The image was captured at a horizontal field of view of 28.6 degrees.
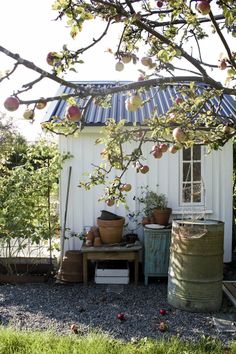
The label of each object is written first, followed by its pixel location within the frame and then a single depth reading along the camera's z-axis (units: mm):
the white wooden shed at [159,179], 7672
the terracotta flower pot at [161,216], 7344
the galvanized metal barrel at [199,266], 5719
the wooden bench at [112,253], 6973
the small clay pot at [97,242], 7062
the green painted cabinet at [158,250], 6938
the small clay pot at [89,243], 7087
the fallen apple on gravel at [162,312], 5589
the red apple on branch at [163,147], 3838
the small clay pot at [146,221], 7343
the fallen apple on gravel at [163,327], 5055
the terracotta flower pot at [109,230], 7113
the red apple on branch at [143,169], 4180
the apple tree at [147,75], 2770
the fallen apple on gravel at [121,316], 5395
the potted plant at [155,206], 7355
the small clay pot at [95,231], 7227
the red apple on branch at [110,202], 4130
